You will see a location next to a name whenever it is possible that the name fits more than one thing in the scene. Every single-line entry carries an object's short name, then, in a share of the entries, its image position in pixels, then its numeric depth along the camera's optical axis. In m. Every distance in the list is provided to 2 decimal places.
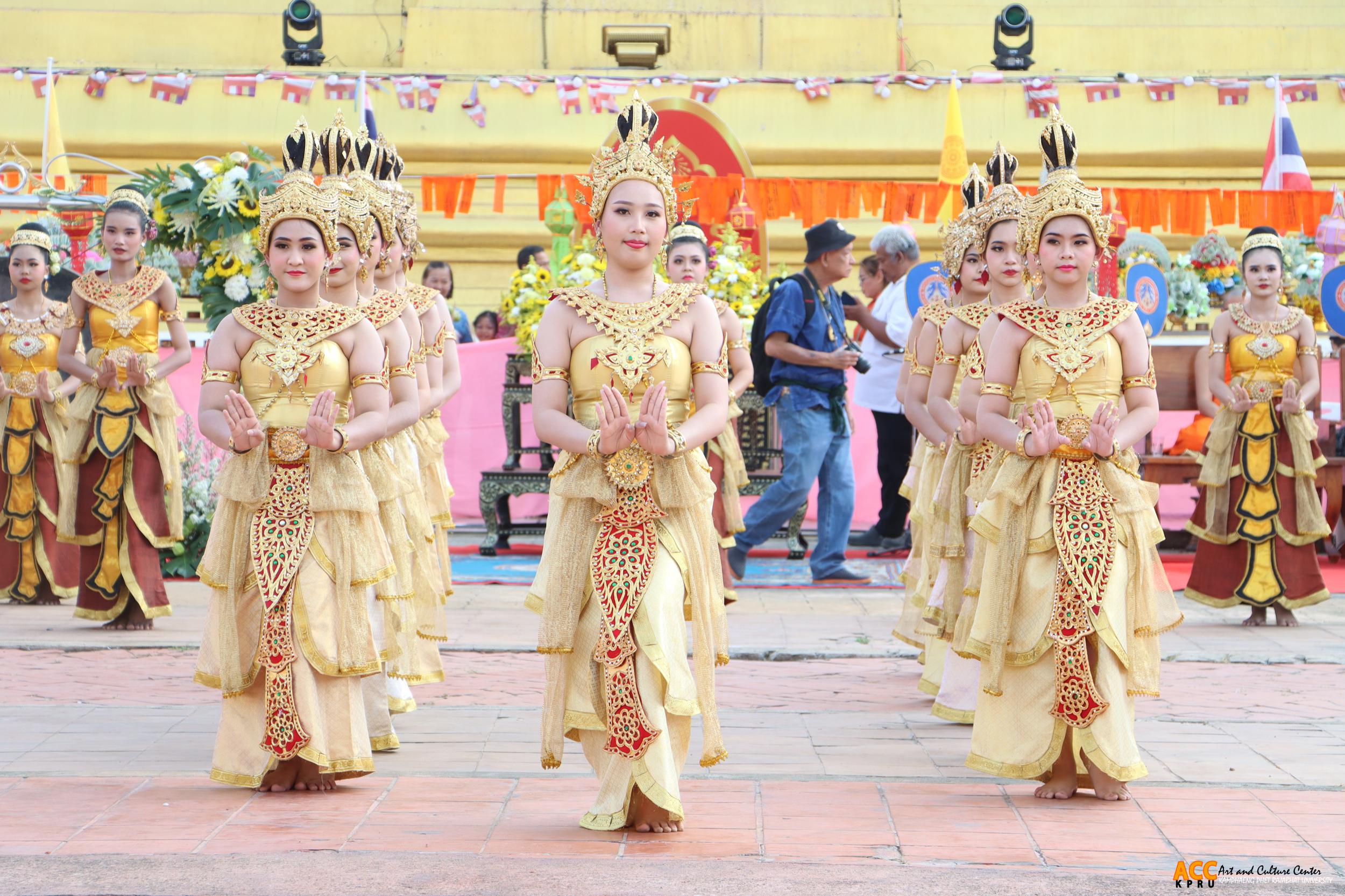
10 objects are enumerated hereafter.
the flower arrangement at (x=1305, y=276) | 13.16
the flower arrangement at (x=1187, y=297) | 13.60
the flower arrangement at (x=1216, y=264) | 13.95
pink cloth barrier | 12.91
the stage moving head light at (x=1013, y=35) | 18.42
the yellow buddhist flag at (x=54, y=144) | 16.08
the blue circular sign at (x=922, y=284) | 11.47
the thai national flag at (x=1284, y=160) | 15.58
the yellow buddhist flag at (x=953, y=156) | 15.62
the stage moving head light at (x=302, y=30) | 18.62
